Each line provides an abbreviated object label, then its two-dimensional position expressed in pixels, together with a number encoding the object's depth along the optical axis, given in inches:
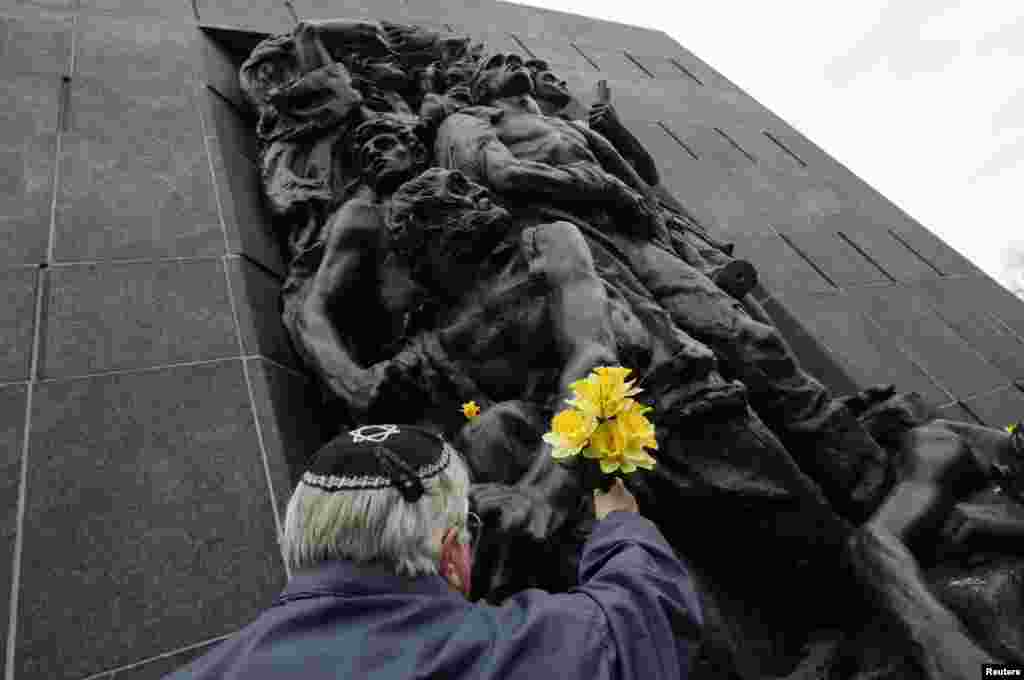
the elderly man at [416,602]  39.9
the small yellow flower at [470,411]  107.7
